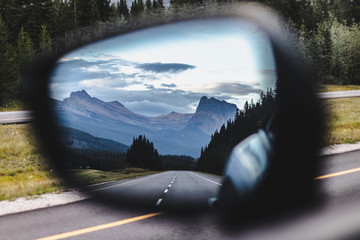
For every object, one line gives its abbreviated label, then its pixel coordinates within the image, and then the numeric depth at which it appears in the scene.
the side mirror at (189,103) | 1.38
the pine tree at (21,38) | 27.58
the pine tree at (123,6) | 69.49
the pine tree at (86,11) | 40.08
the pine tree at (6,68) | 21.34
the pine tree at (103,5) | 49.69
